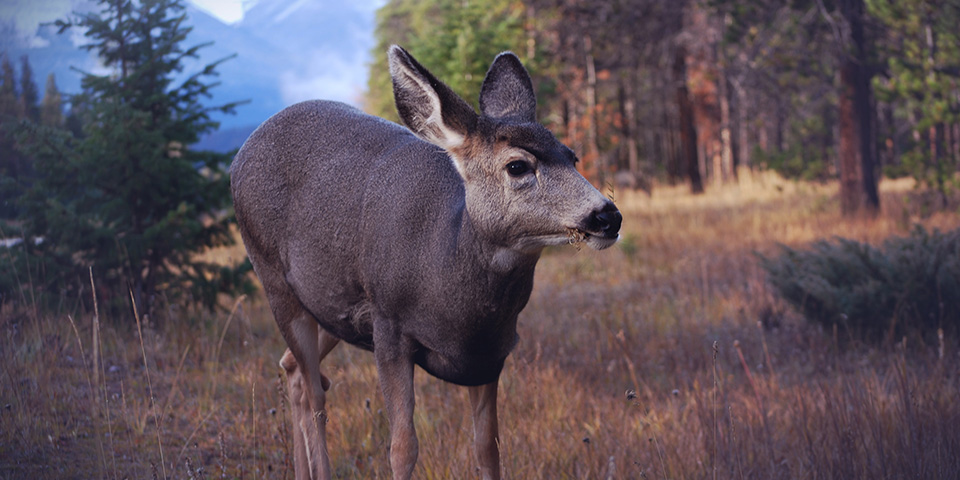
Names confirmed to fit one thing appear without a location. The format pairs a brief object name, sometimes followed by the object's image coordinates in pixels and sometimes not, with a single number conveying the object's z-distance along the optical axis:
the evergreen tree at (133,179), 6.50
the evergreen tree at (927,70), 9.58
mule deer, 2.88
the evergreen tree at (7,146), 6.46
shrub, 5.93
